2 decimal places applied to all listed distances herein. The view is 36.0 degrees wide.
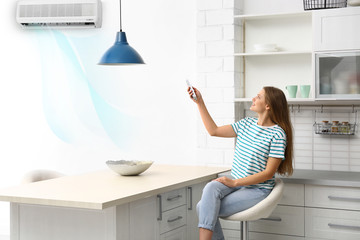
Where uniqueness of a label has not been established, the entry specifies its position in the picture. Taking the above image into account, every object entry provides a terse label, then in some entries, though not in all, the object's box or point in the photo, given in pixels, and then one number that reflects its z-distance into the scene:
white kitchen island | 2.67
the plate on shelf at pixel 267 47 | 4.13
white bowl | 3.43
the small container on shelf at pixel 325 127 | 4.13
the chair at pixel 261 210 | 3.09
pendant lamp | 3.39
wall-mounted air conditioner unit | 4.91
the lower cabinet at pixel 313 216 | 3.62
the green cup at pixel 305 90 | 4.02
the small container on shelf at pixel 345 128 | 4.07
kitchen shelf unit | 4.23
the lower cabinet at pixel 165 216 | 2.83
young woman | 3.09
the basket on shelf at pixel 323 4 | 3.90
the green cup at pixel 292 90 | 4.06
